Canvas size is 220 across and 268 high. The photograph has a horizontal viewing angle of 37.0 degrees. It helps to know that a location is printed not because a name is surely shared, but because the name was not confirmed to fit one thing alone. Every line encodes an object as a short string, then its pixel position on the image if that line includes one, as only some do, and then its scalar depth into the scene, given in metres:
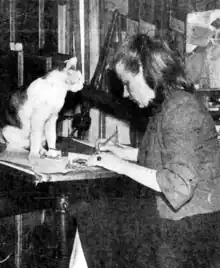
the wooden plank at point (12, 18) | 1.10
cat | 0.94
